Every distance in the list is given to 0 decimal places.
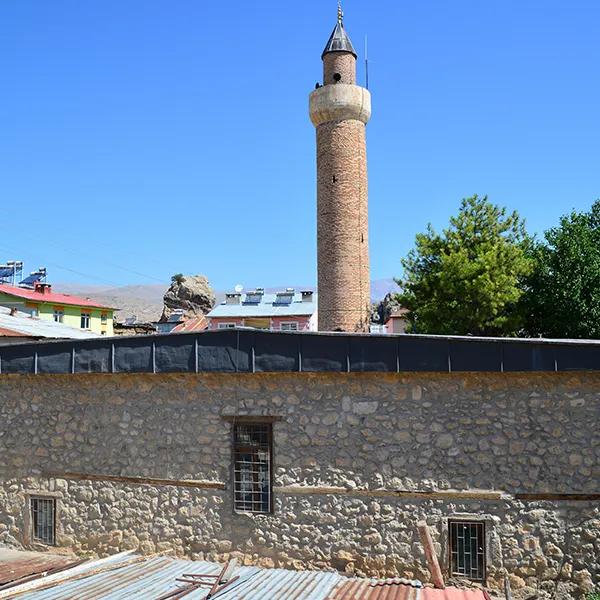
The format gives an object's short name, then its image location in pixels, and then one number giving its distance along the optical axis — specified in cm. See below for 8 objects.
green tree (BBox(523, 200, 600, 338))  2909
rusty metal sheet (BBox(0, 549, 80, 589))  944
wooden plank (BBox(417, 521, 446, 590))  879
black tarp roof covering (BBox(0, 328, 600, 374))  900
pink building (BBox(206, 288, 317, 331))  5038
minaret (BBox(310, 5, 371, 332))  3200
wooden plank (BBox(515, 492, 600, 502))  888
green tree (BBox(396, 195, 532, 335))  2941
